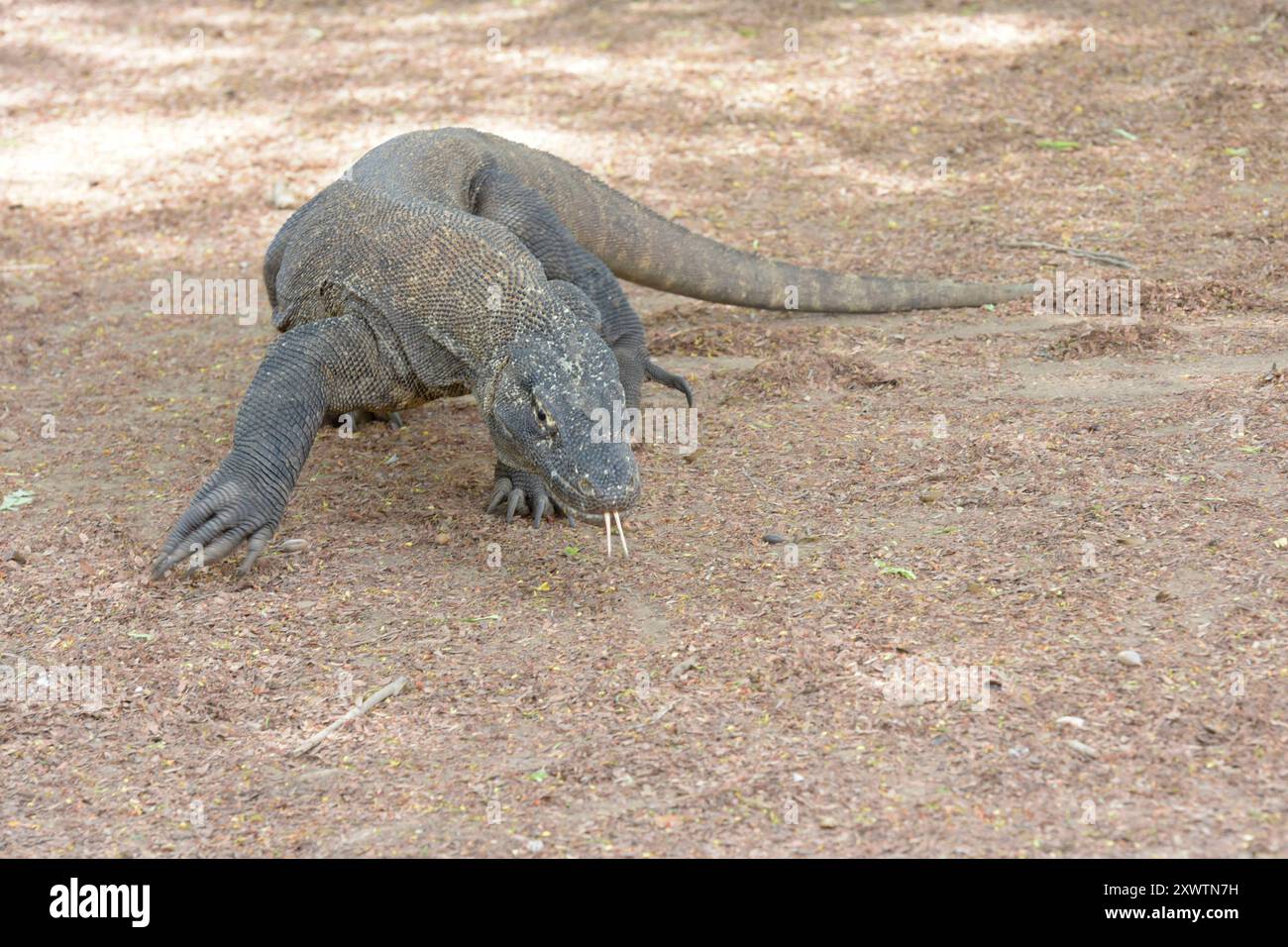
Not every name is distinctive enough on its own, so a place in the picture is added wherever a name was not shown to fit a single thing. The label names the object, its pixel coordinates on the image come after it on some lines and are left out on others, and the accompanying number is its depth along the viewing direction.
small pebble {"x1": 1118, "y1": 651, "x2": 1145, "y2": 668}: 3.25
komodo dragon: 4.07
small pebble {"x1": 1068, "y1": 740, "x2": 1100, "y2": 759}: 2.93
